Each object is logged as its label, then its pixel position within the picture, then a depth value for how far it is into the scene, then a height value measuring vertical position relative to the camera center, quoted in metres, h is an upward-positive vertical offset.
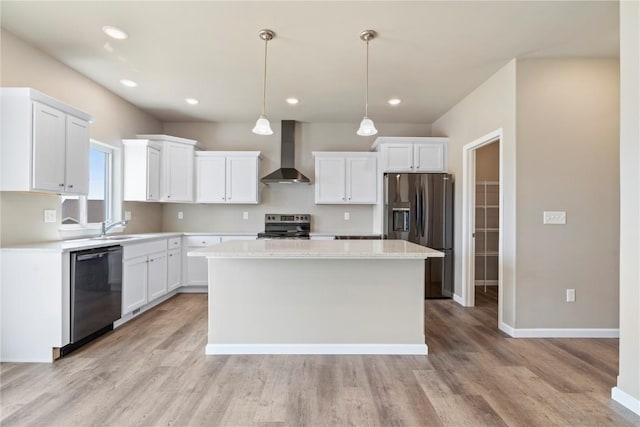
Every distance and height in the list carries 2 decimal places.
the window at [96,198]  3.30 +0.17
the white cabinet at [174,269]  4.13 -0.79
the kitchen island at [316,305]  2.58 -0.78
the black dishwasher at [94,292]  2.55 -0.74
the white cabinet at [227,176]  4.76 +0.60
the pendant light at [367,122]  2.50 +0.82
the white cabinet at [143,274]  3.24 -0.71
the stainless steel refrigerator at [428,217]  4.26 -0.03
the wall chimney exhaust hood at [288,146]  5.01 +1.15
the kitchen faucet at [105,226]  3.48 -0.15
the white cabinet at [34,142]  2.39 +0.59
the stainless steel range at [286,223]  5.06 -0.15
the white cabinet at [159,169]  4.07 +0.65
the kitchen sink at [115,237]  3.33 -0.28
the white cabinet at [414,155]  4.51 +0.90
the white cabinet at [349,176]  4.80 +0.62
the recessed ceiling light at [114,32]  2.48 +1.53
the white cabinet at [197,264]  4.49 -0.75
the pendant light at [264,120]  2.51 +0.83
